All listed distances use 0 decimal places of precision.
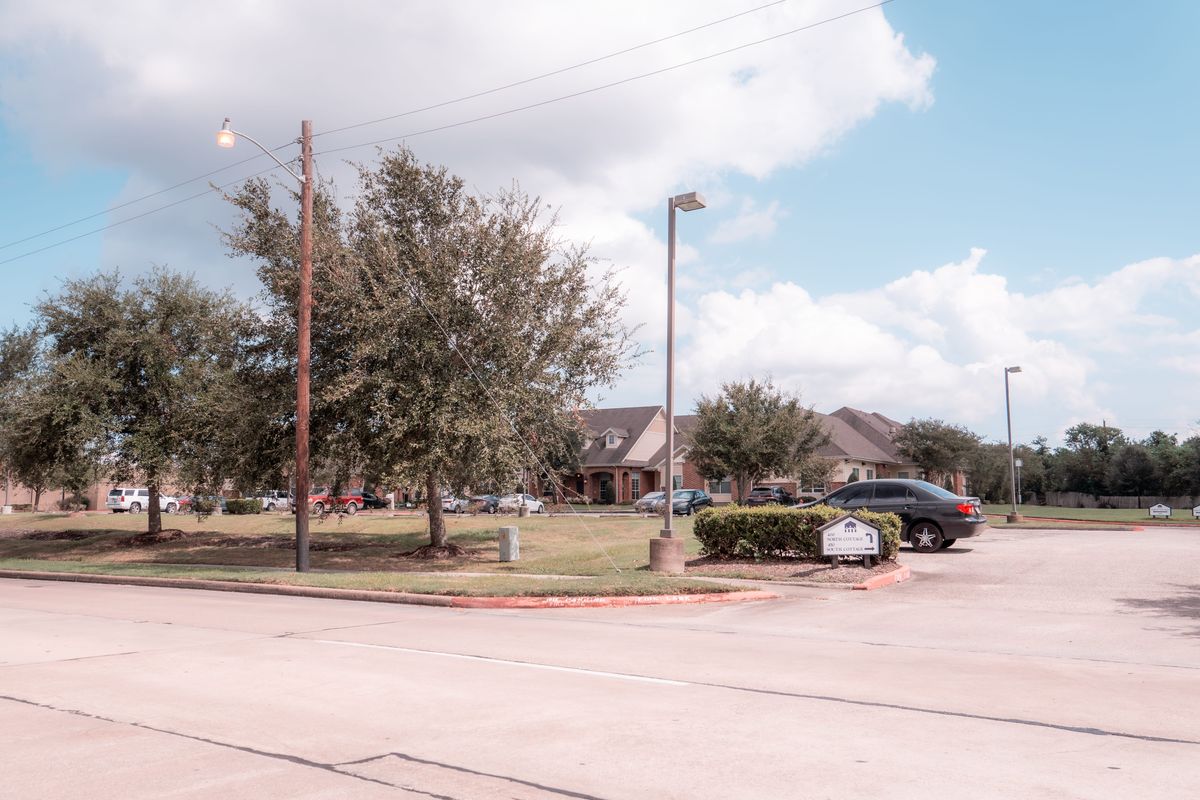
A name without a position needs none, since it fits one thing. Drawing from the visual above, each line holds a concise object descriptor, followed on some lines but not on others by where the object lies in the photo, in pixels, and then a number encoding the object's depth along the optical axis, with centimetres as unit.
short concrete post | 2373
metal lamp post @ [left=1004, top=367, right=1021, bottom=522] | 3822
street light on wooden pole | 1914
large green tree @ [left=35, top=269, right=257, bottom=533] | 2816
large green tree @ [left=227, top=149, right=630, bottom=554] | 2144
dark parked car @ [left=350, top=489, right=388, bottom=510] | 5576
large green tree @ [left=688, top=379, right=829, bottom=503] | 4494
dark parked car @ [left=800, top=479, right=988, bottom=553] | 2084
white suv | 5550
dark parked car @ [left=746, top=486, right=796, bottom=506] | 4491
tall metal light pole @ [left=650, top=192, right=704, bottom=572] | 1719
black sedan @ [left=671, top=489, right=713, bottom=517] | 4344
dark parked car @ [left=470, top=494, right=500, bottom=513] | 4744
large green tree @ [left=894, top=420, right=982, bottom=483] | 6669
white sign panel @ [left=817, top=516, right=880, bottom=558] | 1688
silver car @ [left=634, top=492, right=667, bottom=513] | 4397
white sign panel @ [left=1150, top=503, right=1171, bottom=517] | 4039
